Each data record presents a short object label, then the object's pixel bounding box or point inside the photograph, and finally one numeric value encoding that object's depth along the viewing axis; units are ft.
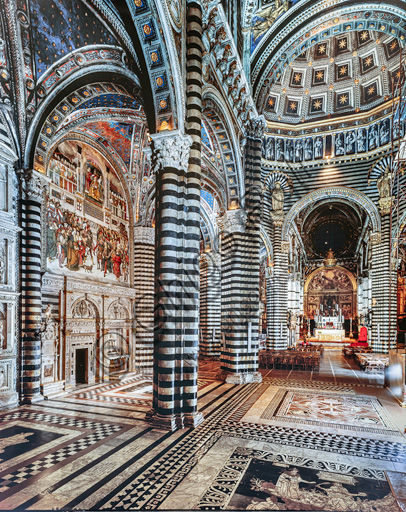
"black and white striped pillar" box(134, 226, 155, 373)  60.75
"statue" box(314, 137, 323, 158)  86.74
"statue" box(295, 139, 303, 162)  87.86
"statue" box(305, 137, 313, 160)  87.45
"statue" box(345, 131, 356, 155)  83.61
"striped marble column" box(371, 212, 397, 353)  78.33
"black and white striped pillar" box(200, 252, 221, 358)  81.66
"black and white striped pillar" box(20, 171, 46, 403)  37.68
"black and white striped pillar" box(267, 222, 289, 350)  87.35
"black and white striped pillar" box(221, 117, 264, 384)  49.73
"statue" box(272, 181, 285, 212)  89.45
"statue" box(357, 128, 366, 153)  82.43
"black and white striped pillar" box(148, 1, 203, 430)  29.25
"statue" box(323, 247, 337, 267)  138.21
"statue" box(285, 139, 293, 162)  87.81
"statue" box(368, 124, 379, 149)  79.82
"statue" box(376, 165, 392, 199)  79.00
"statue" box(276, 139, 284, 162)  87.15
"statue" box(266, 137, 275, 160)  86.53
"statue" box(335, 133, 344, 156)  84.69
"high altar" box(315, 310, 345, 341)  126.40
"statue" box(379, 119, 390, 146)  77.30
